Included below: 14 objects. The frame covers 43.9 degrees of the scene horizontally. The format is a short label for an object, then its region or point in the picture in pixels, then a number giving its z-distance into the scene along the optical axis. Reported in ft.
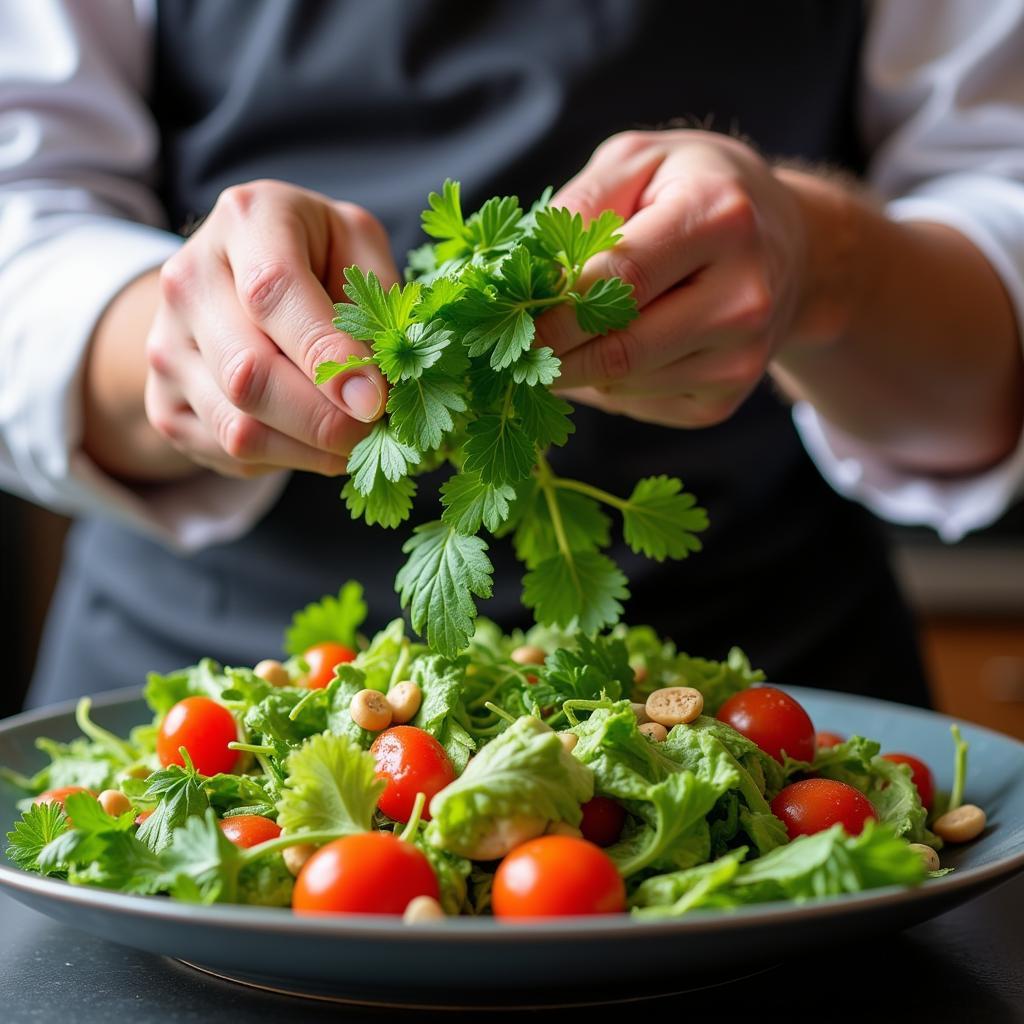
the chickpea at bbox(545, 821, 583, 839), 2.35
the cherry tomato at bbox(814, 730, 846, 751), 3.31
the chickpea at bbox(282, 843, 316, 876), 2.37
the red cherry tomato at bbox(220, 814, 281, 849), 2.48
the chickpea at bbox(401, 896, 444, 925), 2.08
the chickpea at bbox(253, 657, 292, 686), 3.29
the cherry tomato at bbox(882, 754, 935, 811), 3.12
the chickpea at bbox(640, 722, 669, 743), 2.68
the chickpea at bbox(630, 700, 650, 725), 2.81
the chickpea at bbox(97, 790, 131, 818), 2.85
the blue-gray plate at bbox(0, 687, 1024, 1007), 1.91
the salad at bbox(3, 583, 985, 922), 2.20
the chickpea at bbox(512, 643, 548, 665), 3.22
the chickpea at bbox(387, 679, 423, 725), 2.80
